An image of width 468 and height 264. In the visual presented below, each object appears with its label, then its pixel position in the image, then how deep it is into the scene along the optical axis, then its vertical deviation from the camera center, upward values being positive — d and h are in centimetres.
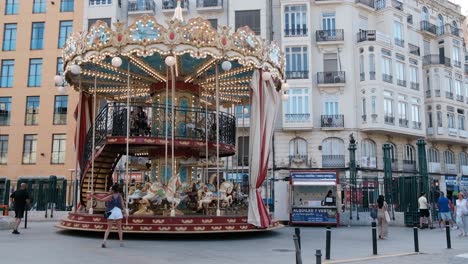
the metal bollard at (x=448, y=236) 1281 -113
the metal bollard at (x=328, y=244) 1070 -112
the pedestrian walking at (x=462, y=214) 1702 -70
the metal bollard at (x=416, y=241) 1205 -119
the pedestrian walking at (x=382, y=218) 1570 -78
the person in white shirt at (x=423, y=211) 1964 -71
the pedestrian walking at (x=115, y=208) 1252 -40
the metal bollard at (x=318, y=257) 788 -104
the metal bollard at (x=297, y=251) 818 -98
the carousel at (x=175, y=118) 1523 +279
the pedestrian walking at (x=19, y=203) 1592 -36
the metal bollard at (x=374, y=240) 1148 -110
